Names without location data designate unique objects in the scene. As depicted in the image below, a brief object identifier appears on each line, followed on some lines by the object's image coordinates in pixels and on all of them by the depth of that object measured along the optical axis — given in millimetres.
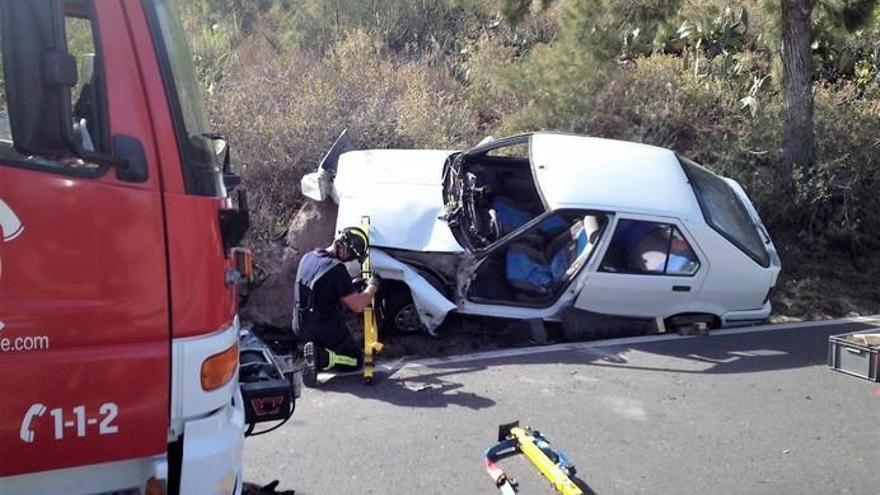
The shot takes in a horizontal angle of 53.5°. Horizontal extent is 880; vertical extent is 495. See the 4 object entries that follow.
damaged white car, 7305
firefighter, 6469
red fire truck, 2531
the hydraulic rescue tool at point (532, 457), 4480
